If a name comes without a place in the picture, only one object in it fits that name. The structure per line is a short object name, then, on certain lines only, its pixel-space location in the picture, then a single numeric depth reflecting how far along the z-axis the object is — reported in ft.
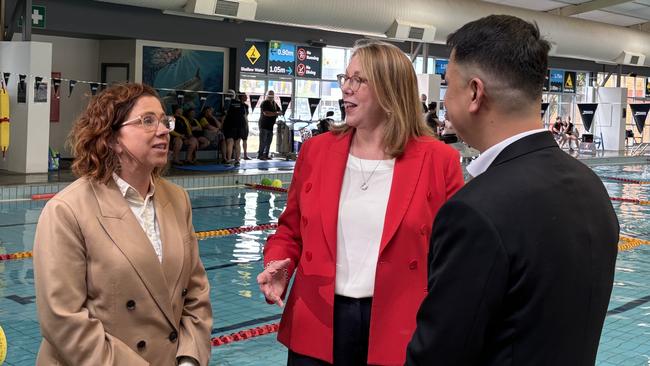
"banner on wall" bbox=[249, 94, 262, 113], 56.90
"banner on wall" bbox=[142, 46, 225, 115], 51.49
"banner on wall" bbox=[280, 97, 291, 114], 59.57
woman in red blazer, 7.16
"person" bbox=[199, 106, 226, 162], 51.52
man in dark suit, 4.05
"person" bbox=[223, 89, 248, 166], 51.42
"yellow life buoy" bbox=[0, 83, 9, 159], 38.24
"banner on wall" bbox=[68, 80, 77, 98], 48.64
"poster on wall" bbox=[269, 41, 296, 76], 61.77
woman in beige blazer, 6.73
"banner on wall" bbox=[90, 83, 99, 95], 43.83
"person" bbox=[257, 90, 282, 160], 55.21
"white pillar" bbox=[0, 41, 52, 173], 39.40
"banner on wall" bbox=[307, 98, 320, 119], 61.57
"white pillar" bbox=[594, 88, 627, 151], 83.61
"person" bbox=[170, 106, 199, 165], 48.44
